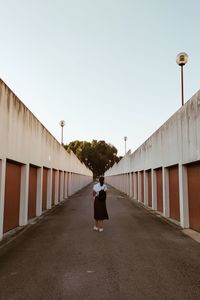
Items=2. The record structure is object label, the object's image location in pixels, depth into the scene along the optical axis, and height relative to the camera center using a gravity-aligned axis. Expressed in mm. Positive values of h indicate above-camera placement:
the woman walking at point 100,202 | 8602 -753
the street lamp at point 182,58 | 12323 +5442
